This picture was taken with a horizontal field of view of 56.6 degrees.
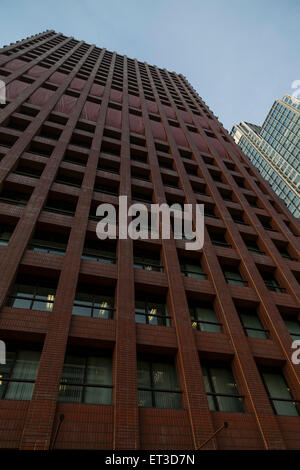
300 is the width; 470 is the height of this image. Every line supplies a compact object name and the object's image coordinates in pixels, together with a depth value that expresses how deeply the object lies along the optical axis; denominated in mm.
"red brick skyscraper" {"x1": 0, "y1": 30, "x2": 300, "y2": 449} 8992
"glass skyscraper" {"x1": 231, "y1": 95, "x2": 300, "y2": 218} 84812
